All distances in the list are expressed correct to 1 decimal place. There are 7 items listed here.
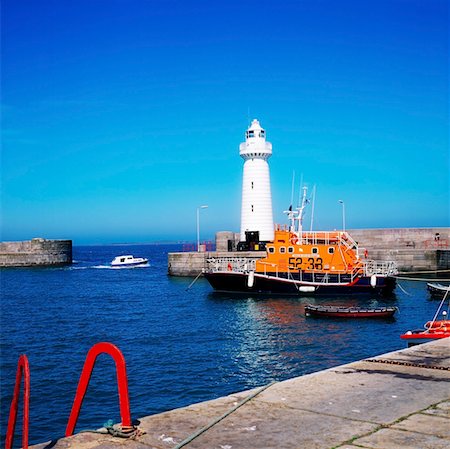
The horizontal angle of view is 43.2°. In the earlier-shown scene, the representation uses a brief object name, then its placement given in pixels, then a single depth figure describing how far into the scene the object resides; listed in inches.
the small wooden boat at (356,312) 960.9
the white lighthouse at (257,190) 1884.8
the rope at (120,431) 232.2
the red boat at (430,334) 573.6
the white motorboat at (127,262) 2923.2
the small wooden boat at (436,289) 1221.1
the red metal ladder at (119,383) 235.0
